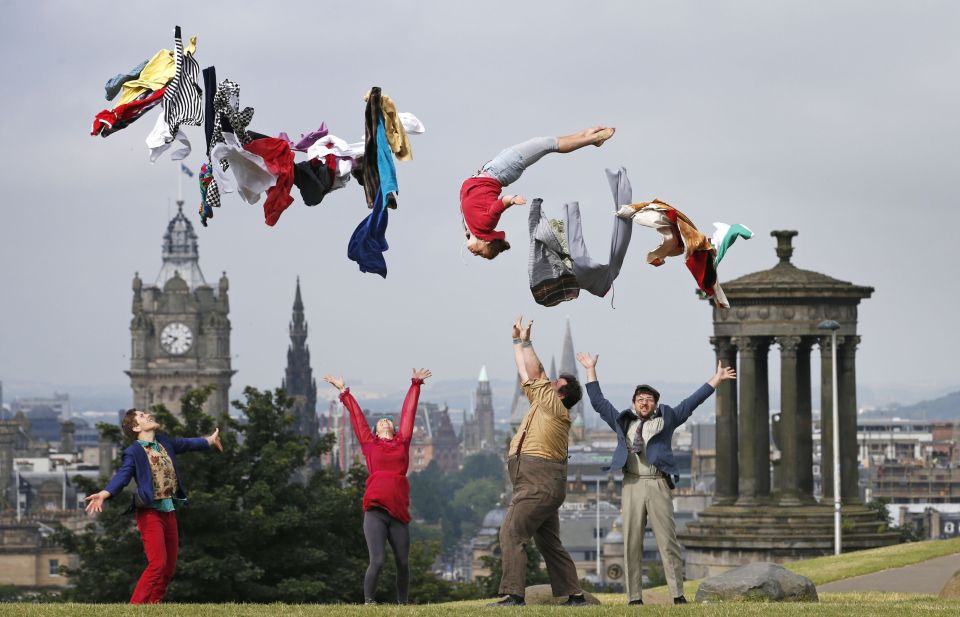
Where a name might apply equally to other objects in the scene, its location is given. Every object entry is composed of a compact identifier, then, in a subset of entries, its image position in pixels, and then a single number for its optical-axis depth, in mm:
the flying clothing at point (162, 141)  22969
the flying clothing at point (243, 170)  23469
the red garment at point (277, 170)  23703
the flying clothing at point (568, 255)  23406
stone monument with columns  56656
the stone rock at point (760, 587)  25953
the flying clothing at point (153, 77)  23078
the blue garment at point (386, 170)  23250
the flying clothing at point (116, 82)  23312
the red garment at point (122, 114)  22625
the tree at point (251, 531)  52344
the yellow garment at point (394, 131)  23359
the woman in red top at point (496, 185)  22781
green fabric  23781
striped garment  23062
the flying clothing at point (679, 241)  23375
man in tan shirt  23547
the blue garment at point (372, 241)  23453
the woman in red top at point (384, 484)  24406
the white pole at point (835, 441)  54625
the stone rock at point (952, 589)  27750
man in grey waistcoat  24203
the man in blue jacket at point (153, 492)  23406
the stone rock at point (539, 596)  25969
